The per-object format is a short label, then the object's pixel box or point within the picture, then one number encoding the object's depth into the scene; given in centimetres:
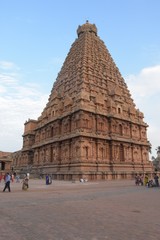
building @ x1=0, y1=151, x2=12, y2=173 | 5377
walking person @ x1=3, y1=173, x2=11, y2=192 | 1773
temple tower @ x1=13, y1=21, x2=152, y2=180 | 3531
